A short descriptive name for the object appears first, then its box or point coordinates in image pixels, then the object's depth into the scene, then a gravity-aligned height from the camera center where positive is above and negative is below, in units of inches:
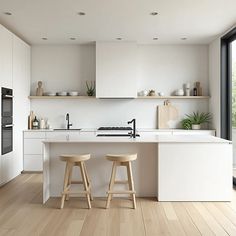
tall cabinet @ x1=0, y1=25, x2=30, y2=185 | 198.8 +24.9
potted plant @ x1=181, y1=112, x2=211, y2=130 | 249.7 -1.1
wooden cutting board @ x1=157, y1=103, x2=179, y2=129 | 258.5 +3.1
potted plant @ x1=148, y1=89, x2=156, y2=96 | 251.6 +20.9
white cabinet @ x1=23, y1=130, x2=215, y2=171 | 238.5 -18.7
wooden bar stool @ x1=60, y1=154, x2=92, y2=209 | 149.8 -25.2
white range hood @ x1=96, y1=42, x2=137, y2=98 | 242.7 +38.1
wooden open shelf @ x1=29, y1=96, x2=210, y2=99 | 249.4 +17.4
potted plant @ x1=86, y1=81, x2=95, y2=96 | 256.2 +26.4
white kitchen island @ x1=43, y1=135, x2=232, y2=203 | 158.7 -24.8
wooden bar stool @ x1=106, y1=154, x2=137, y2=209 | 149.6 -24.3
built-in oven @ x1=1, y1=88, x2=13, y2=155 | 196.7 -1.5
